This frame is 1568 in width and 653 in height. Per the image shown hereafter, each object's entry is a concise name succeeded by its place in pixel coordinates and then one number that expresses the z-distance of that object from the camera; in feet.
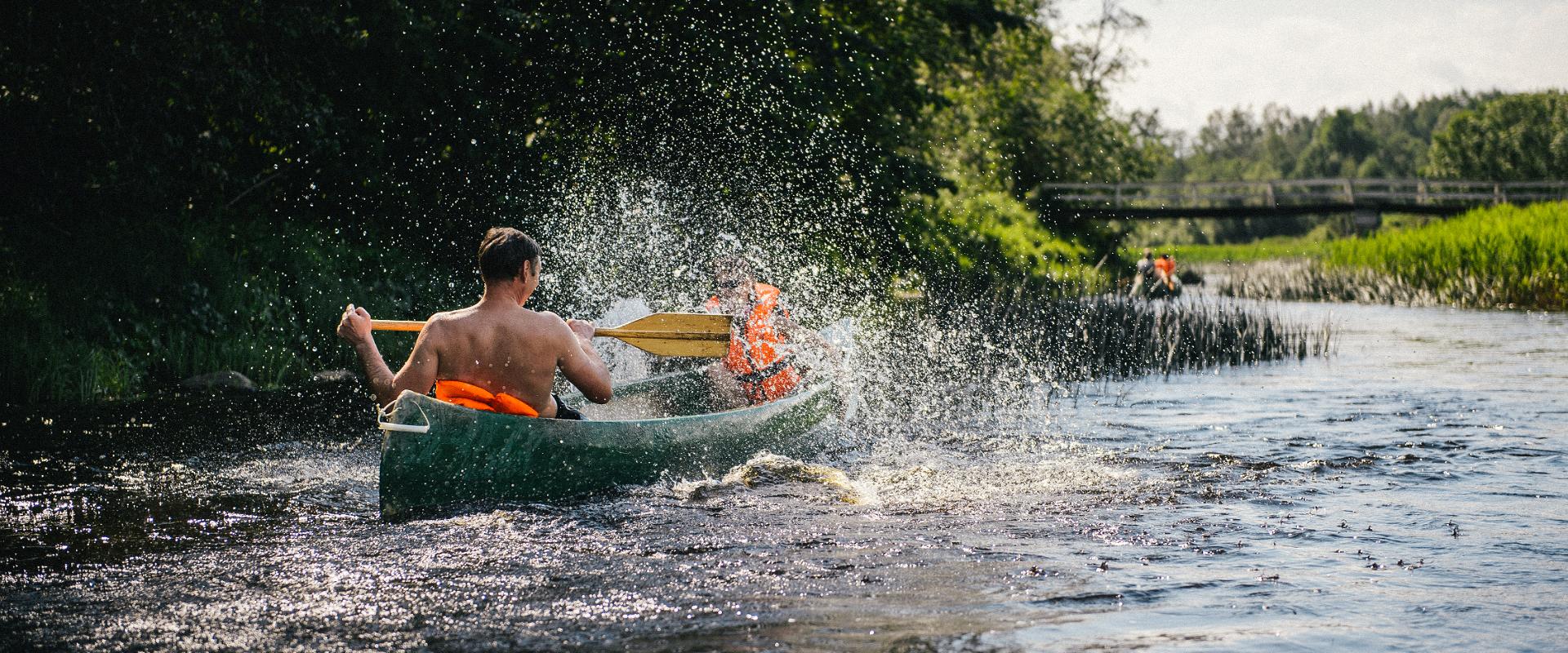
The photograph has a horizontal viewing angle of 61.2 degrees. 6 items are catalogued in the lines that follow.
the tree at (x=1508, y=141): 263.90
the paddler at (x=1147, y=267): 90.33
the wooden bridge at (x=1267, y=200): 133.08
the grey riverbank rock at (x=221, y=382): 40.57
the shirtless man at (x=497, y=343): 19.79
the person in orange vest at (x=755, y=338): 29.19
